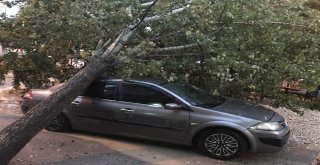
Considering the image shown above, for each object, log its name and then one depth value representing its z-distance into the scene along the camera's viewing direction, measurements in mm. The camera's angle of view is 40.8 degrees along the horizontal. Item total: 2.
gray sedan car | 7031
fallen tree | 5738
